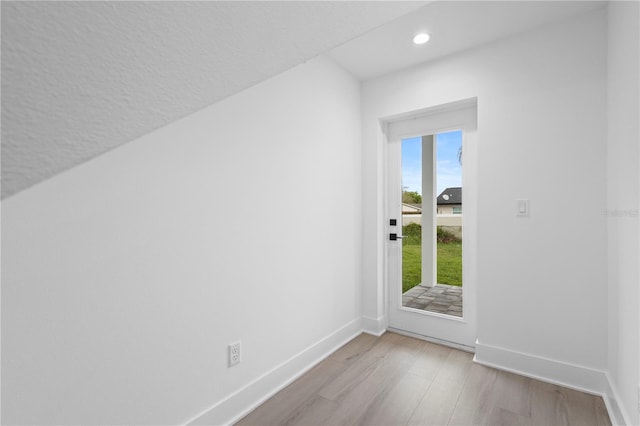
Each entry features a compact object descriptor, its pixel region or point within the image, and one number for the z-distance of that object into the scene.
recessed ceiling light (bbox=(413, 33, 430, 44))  2.24
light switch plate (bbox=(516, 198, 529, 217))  2.17
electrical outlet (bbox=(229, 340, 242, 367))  1.73
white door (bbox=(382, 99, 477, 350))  2.57
